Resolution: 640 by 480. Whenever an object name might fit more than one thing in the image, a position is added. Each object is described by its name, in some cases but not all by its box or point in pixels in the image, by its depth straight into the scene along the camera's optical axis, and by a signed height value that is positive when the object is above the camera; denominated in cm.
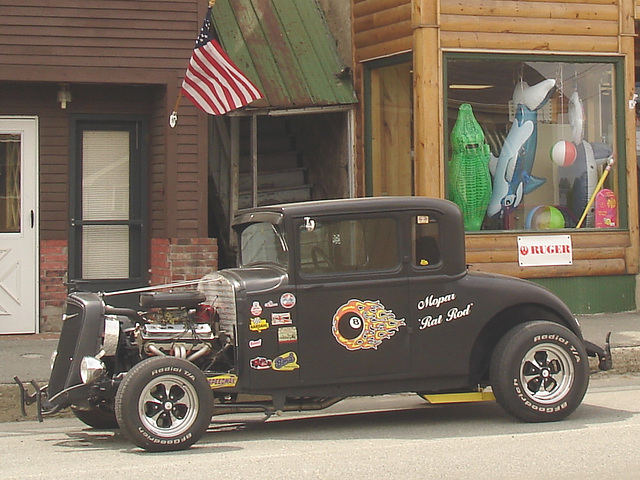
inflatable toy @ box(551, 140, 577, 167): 1342 +159
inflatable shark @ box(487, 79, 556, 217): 1315 +158
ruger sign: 1292 +34
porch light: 1245 +226
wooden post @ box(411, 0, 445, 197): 1256 +222
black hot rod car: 726 -37
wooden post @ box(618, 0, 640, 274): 1331 +172
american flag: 1145 +224
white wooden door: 1244 +72
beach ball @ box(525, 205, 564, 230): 1317 +75
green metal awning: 1349 +304
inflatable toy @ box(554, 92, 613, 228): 1339 +140
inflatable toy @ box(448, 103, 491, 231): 1284 +134
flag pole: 1180 +194
